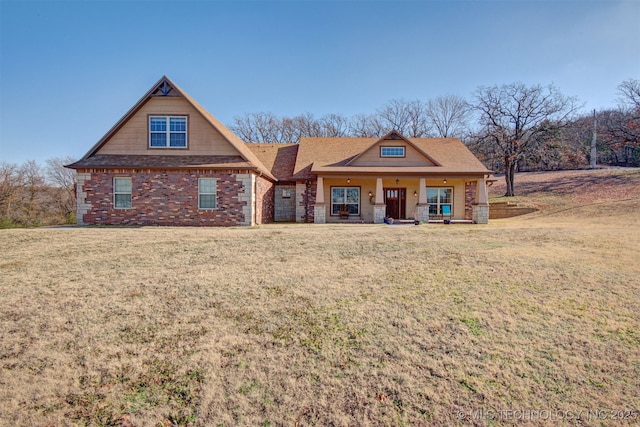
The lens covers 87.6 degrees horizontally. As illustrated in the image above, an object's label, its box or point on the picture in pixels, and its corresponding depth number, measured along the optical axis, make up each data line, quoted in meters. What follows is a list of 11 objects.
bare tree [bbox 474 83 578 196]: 25.80
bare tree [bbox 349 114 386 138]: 43.22
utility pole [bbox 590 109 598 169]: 36.12
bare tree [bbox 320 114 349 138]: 43.94
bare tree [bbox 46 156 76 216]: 27.09
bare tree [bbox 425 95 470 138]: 40.19
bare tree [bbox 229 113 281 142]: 43.69
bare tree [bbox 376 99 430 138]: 41.53
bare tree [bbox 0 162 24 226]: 22.58
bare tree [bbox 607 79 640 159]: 26.80
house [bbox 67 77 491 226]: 14.61
